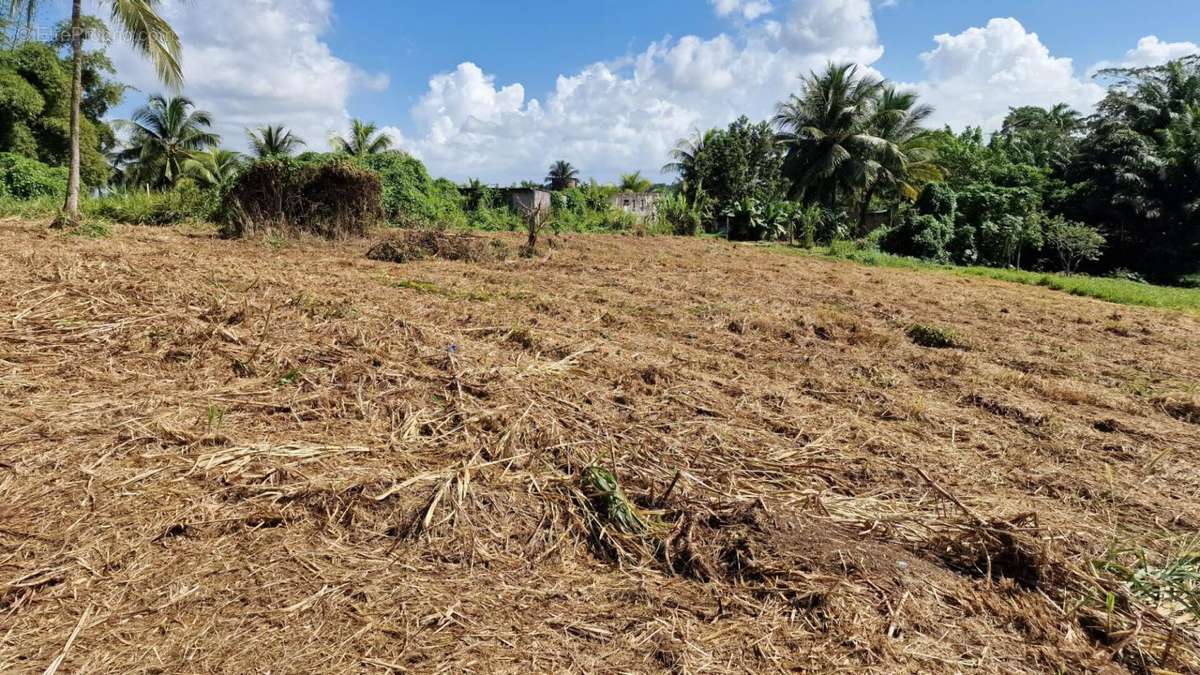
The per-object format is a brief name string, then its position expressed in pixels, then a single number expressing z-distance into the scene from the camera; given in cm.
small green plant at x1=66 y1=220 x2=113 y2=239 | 775
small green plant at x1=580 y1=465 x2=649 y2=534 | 212
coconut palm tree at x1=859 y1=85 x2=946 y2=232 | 2336
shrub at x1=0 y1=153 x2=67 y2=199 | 1525
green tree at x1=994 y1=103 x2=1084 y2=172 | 2345
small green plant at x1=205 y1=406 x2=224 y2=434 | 256
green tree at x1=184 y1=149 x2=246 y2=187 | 2527
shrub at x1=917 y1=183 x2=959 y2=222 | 1812
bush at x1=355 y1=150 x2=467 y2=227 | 1541
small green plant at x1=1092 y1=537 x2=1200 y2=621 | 181
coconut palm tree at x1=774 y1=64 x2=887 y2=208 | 2292
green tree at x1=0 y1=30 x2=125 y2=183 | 1767
